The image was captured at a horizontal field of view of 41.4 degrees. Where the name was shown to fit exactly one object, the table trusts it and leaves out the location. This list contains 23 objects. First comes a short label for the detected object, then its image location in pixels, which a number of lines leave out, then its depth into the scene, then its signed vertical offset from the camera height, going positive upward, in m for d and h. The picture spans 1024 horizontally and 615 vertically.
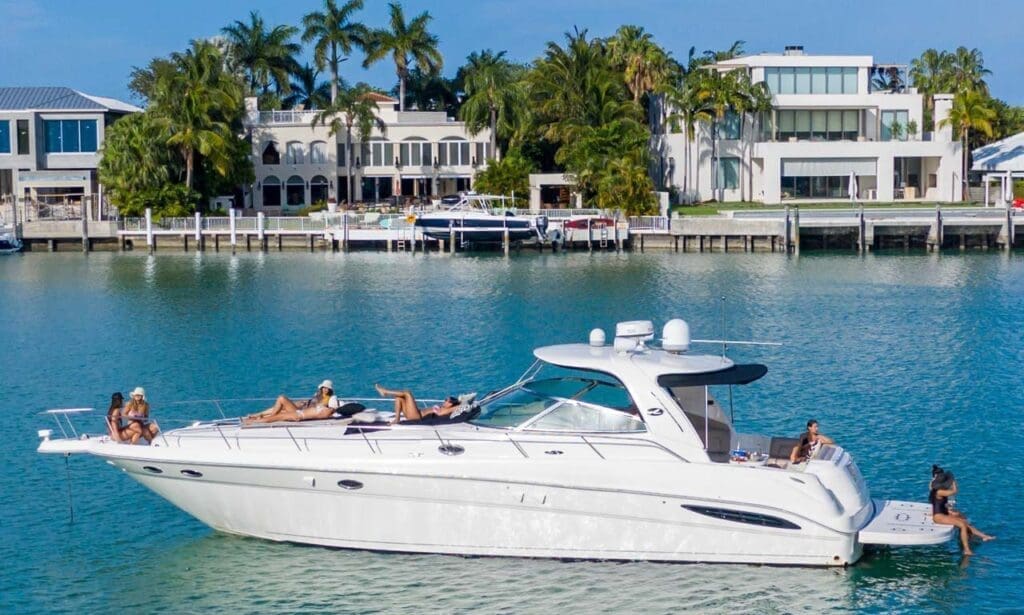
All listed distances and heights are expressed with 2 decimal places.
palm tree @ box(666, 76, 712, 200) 82.38 +7.32
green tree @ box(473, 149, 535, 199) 80.31 +2.90
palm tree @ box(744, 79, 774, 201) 81.31 +7.57
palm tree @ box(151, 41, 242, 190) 77.25 +6.82
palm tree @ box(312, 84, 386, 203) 84.38 +7.05
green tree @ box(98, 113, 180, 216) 76.56 +3.46
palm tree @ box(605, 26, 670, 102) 86.31 +10.43
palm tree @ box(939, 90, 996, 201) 83.50 +6.71
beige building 87.88 +4.57
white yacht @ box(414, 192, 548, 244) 71.88 +0.11
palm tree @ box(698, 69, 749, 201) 80.56 +7.93
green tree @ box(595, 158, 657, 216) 73.69 +1.94
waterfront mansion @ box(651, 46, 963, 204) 82.75 +4.82
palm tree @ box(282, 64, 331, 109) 97.56 +9.93
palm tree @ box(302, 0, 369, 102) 91.19 +13.14
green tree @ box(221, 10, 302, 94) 93.81 +12.40
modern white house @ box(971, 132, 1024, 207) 79.88 +3.38
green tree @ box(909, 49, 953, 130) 99.88 +11.40
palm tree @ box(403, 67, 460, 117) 101.19 +10.13
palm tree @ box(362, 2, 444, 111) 90.38 +12.20
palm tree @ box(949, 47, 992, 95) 101.62 +11.74
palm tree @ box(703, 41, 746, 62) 97.56 +12.67
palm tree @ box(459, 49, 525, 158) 82.75 +7.64
